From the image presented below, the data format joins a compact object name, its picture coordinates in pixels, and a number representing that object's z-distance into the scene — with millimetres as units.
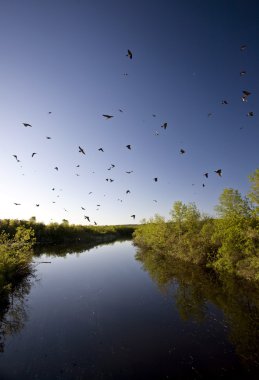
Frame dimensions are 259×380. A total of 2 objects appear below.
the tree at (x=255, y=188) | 32281
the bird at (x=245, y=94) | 13614
